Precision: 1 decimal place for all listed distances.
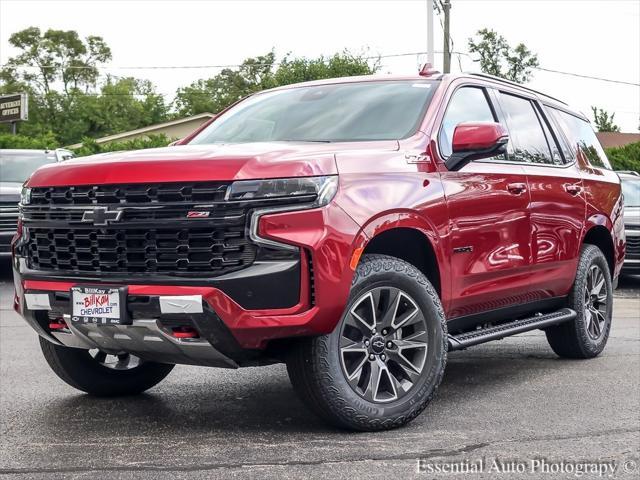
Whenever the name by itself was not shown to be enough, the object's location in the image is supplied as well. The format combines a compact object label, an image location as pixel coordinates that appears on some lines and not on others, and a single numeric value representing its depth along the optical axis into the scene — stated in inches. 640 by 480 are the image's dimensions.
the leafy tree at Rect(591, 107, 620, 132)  2977.4
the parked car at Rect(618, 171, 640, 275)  553.0
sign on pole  1585.9
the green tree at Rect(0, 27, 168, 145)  2866.6
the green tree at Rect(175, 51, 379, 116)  1881.2
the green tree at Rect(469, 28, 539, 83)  2755.9
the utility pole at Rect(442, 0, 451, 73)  1247.5
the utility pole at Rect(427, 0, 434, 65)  1062.4
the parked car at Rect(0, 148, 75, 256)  554.3
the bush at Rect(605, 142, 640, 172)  1230.3
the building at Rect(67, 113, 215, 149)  1926.7
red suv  175.3
